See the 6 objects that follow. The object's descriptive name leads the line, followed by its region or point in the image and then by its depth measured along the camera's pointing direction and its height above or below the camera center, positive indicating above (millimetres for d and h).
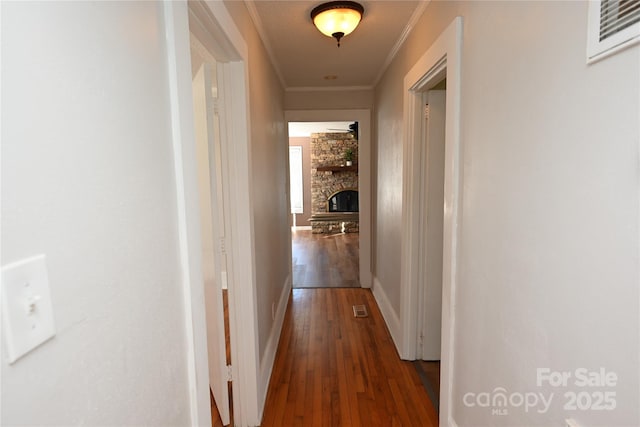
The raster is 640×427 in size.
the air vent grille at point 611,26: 625 +298
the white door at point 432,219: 2314 -277
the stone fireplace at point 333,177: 8703 +147
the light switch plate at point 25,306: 423 -155
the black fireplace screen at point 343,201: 8867 -487
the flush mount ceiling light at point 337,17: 1887 +947
